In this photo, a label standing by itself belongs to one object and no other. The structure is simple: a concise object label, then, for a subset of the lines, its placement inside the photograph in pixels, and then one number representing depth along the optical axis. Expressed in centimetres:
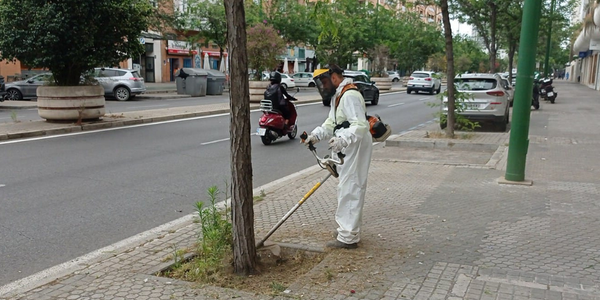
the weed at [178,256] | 452
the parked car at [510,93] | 2098
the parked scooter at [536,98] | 2159
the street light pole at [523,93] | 768
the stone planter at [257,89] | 2462
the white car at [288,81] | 3850
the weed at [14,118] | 1497
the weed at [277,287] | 398
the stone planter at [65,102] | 1452
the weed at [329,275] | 418
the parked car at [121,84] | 2562
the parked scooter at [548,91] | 2553
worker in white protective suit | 471
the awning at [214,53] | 5339
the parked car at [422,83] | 3544
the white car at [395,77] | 6456
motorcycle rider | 1265
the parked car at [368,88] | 2489
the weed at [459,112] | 1297
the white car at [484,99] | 1445
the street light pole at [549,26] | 2613
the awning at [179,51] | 4964
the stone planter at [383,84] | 3859
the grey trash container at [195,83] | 2986
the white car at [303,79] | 4475
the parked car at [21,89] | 2481
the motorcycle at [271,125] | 1234
